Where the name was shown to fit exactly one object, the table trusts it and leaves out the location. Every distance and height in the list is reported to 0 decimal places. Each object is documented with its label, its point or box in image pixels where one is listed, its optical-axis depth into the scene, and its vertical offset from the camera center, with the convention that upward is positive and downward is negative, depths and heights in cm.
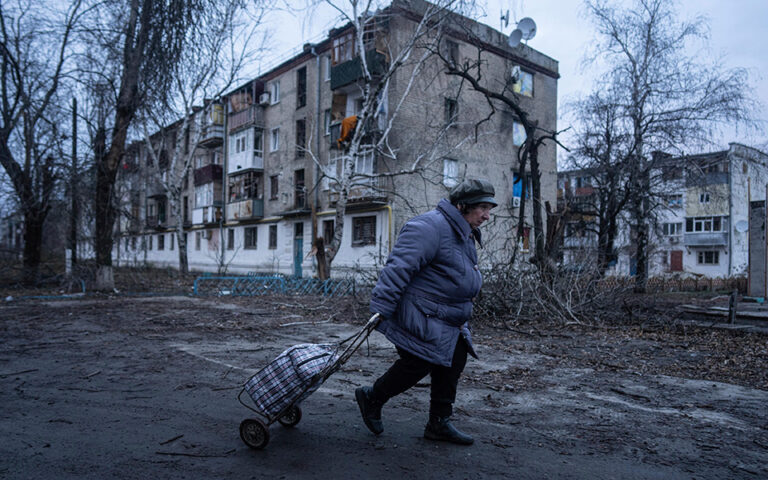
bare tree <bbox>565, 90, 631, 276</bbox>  1908 +349
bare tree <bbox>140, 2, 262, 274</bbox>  834 +338
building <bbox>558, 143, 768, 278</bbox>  1762 +266
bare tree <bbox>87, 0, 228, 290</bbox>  824 +360
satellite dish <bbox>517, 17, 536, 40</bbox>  1686 +749
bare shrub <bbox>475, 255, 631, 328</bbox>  988 -98
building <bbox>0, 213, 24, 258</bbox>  1689 +62
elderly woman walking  312 -35
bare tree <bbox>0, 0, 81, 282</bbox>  1435 +369
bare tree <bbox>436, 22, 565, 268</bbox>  1114 +178
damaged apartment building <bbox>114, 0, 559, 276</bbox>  2341 +556
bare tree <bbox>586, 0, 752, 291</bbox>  1831 +501
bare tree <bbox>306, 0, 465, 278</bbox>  1694 +733
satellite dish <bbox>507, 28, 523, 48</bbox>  1669 +716
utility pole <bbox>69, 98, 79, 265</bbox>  1627 +148
